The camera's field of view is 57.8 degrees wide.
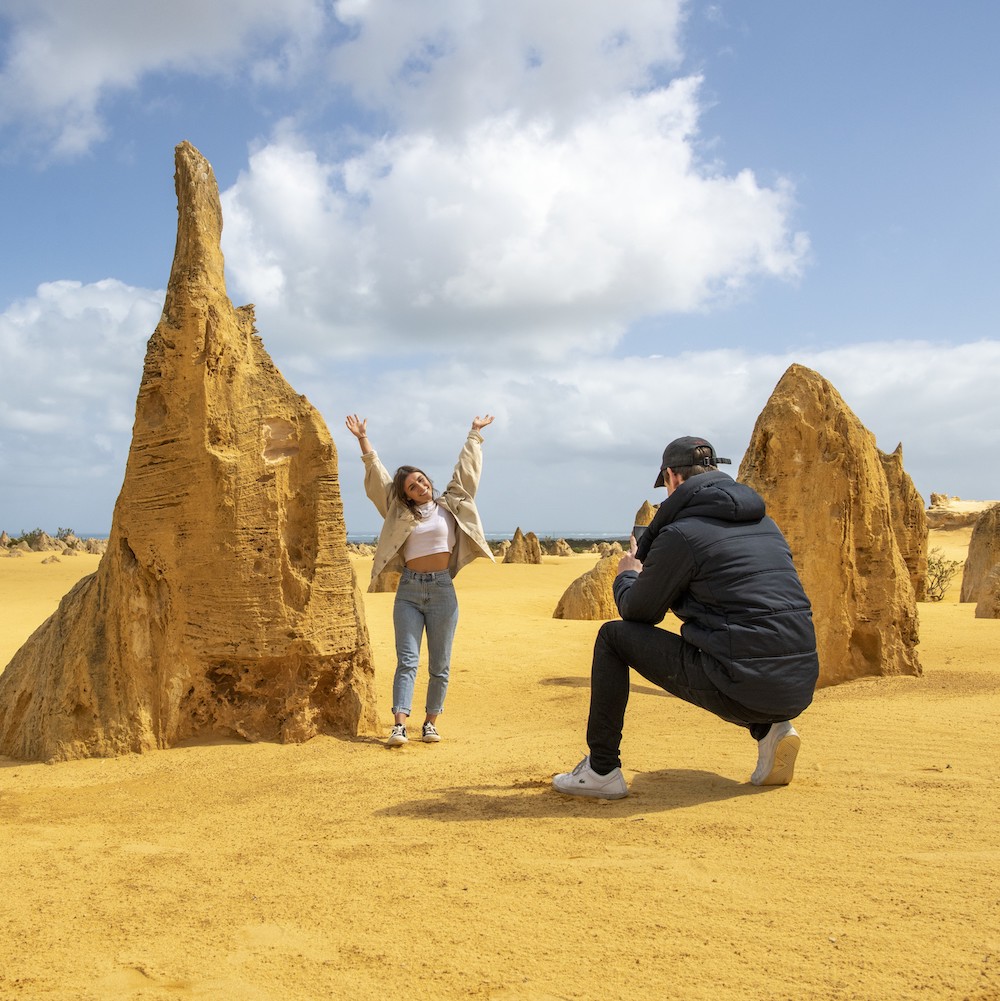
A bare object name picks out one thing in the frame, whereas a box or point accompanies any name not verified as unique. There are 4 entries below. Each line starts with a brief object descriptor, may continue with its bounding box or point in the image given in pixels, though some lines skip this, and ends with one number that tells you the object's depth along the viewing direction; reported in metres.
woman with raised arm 5.88
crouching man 3.86
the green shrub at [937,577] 21.53
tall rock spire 5.79
